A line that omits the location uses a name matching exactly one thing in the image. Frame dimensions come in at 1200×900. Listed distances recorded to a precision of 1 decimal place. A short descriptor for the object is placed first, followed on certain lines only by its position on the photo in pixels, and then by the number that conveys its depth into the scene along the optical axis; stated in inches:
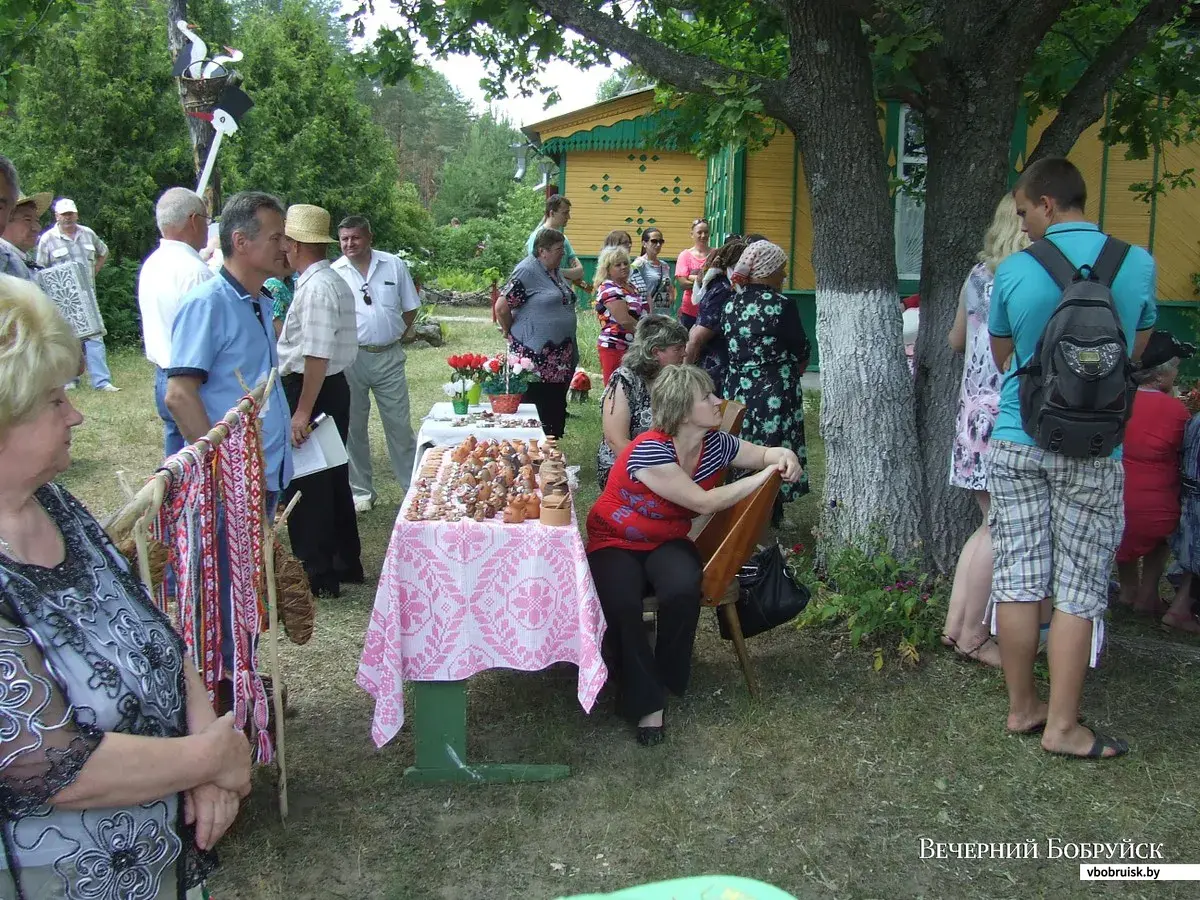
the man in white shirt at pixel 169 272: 175.6
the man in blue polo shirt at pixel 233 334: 140.9
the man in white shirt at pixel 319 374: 208.7
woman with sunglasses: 413.7
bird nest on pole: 359.3
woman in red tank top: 156.6
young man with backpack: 135.0
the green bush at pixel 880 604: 182.1
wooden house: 457.1
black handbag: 171.8
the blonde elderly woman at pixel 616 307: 301.9
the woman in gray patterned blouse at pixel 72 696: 60.7
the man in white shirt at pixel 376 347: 261.6
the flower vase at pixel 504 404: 239.0
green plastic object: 54.5
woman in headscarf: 230.7
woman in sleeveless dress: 173.2
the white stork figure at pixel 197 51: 353.1
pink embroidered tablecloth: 139.9
